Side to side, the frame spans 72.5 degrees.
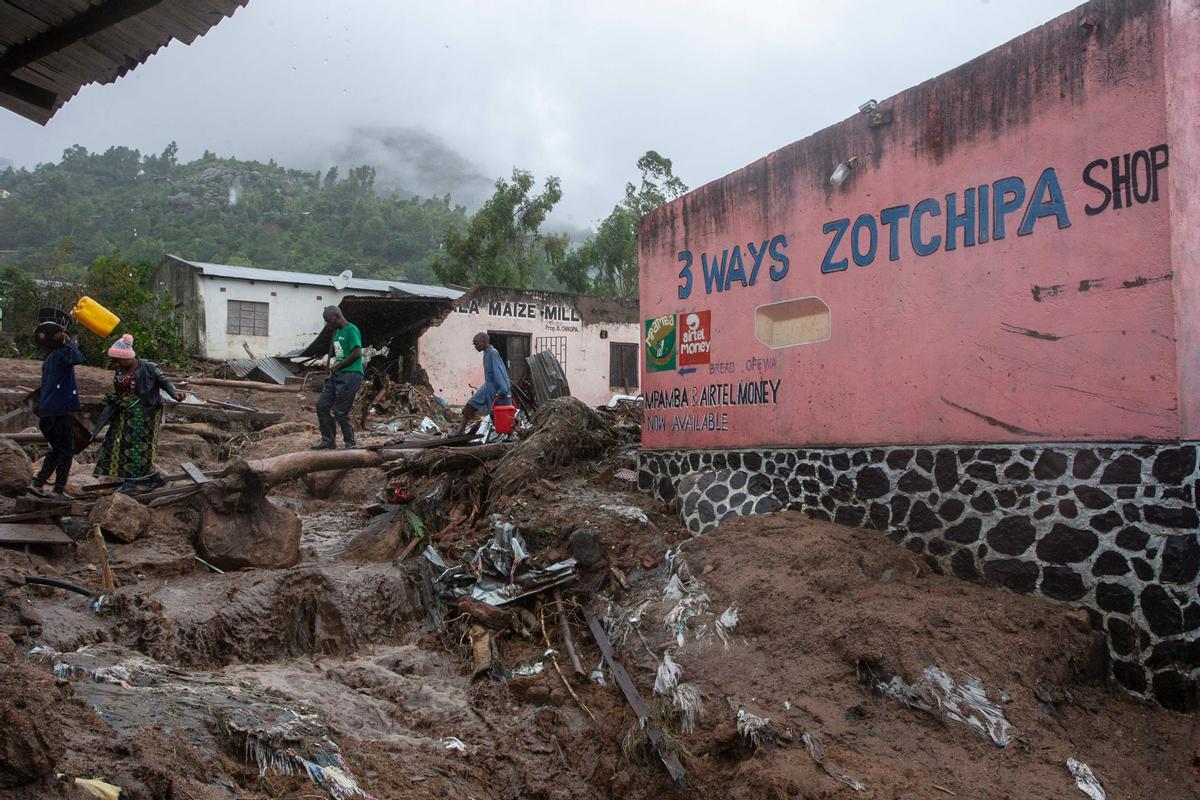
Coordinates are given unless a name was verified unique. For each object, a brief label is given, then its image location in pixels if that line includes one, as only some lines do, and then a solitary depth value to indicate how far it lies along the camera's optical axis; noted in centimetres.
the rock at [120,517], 777
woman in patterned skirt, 862
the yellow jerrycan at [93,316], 824
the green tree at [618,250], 3581
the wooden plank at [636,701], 581
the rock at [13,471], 769
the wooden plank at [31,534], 707
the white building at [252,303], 2839
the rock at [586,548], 830
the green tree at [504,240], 3397
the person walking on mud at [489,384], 1141
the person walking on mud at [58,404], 802
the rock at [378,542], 926
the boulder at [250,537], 832
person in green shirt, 998
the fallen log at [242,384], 1900
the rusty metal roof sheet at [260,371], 2383
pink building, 545
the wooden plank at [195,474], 865
